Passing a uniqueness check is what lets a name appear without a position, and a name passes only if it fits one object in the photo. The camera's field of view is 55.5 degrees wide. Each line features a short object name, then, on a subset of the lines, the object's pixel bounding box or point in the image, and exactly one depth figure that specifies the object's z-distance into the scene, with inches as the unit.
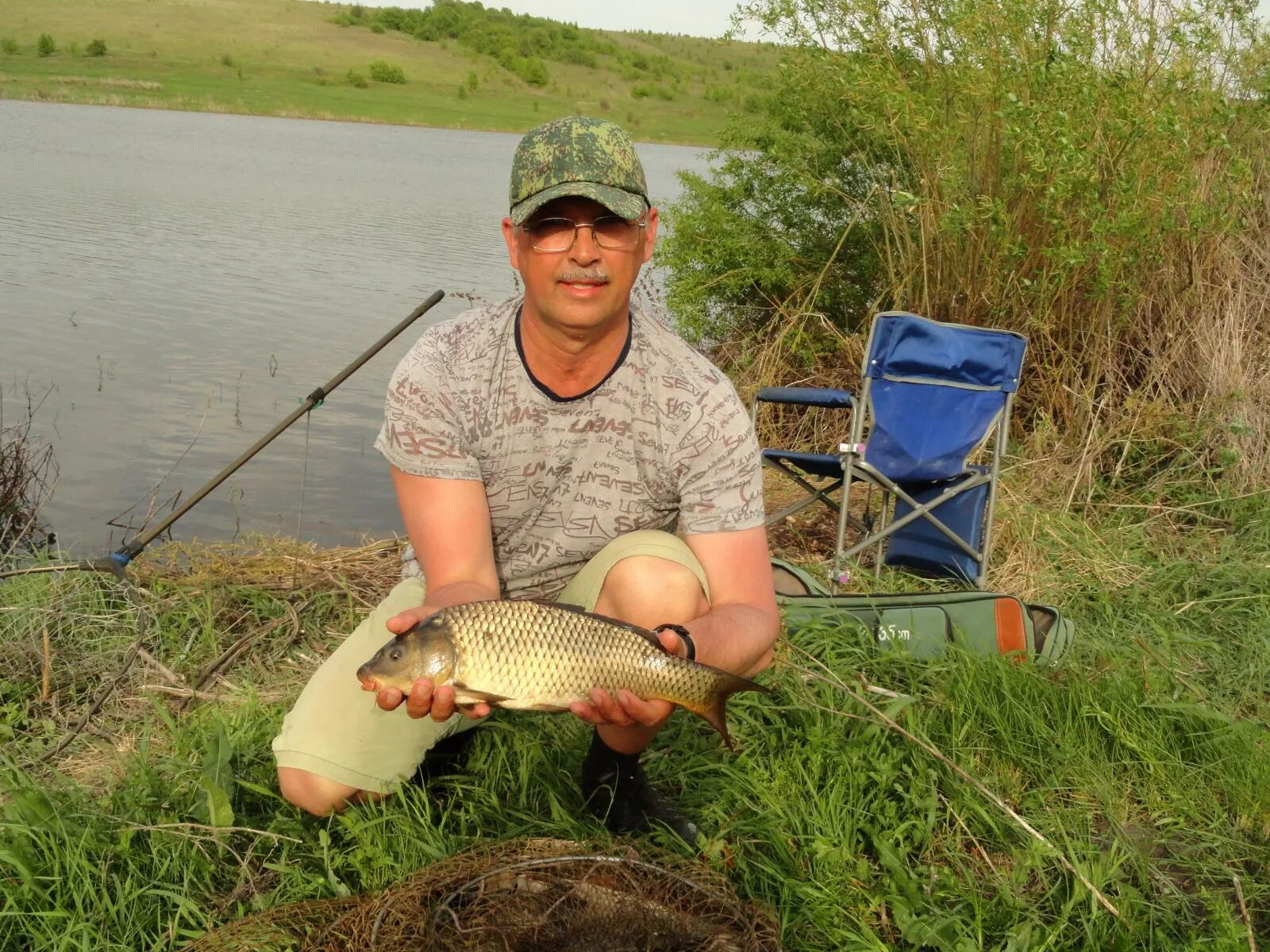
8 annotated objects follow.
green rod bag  135.9
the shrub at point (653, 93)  2069.3
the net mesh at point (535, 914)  77.1
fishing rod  153.3
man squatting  93.3
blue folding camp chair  179.0
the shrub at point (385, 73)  2073.1
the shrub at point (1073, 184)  210.7
